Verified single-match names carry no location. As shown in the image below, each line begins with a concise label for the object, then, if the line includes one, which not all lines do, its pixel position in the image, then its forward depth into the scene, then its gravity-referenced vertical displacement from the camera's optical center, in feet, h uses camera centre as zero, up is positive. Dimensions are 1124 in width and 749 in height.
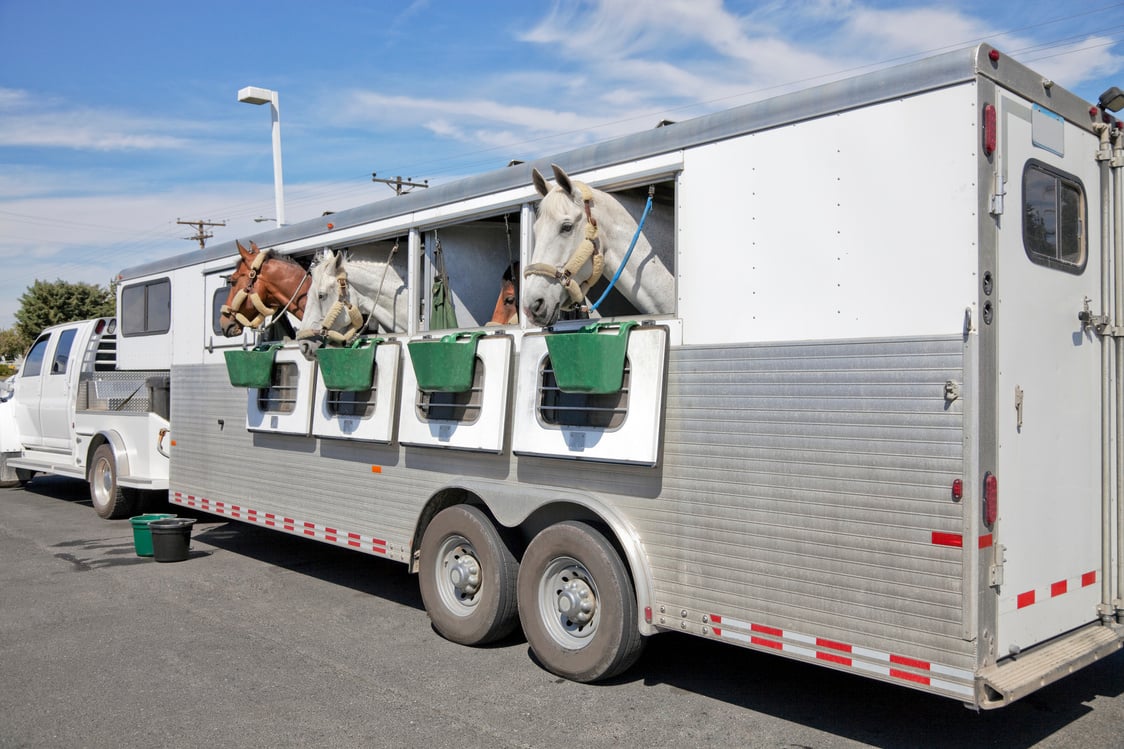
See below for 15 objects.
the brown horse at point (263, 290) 26.81 +2.73
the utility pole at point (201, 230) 153.38 +25.52
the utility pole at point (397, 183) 111.04 +24.41
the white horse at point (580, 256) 17.66 +2.54
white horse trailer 12.99 -0.43
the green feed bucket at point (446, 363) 19.85 +0.48
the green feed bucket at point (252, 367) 26.07 +0.50
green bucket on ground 30.37 -4.92
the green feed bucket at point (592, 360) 16.61 +0.47
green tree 143.95 +12.07
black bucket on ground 29.84 -4.99
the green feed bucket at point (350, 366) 22.70 +0.47
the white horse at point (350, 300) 24.35 +2.27
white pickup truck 36.81 -1.54
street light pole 42.32 +13.20
